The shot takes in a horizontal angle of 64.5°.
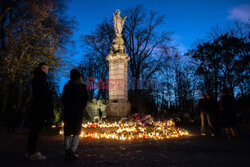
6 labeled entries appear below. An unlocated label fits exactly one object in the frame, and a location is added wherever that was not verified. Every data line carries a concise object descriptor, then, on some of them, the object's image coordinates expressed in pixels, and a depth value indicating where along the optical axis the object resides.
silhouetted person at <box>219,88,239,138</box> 6.94
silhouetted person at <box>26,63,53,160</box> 3.95
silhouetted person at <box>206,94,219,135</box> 8.05
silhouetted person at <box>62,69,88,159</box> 4.09
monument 12.41
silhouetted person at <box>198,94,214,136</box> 8.05
